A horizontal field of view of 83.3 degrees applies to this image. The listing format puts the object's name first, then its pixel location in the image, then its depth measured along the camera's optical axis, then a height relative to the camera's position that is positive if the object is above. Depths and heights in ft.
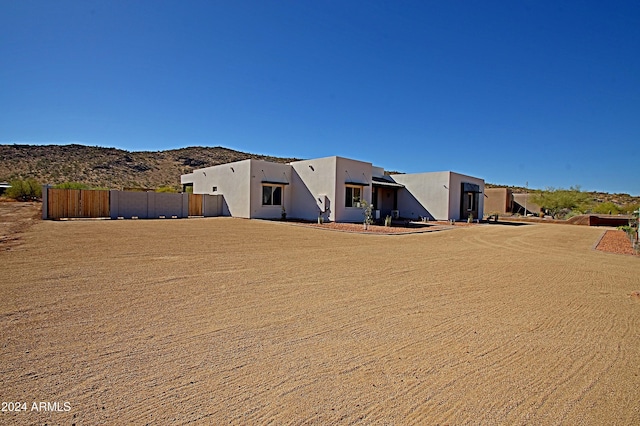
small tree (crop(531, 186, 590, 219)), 124.98 +5.13
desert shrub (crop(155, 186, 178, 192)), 127.14 +4.97
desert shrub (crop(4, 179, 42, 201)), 116.78 +2.72
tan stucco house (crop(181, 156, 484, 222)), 74.74 +4.29
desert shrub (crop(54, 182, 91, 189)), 112.57 +4.69
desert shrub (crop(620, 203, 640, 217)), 125.31 +2.83
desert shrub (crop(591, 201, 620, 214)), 125.80 +2.54
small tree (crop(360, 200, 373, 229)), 63.29 -0.89
